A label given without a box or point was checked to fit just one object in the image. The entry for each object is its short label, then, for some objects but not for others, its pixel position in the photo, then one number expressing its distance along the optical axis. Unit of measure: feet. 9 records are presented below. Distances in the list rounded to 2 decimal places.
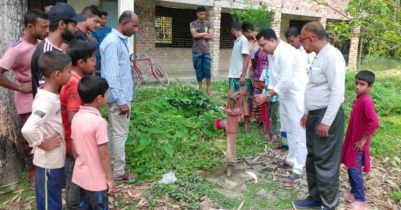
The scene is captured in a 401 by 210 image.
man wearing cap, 10.13
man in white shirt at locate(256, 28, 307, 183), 13.92
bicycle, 31.65
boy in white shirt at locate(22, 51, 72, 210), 8.31
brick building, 40.27
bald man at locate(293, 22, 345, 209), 10.46
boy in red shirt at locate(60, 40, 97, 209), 9.27
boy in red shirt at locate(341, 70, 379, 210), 11.70
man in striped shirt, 11.96
